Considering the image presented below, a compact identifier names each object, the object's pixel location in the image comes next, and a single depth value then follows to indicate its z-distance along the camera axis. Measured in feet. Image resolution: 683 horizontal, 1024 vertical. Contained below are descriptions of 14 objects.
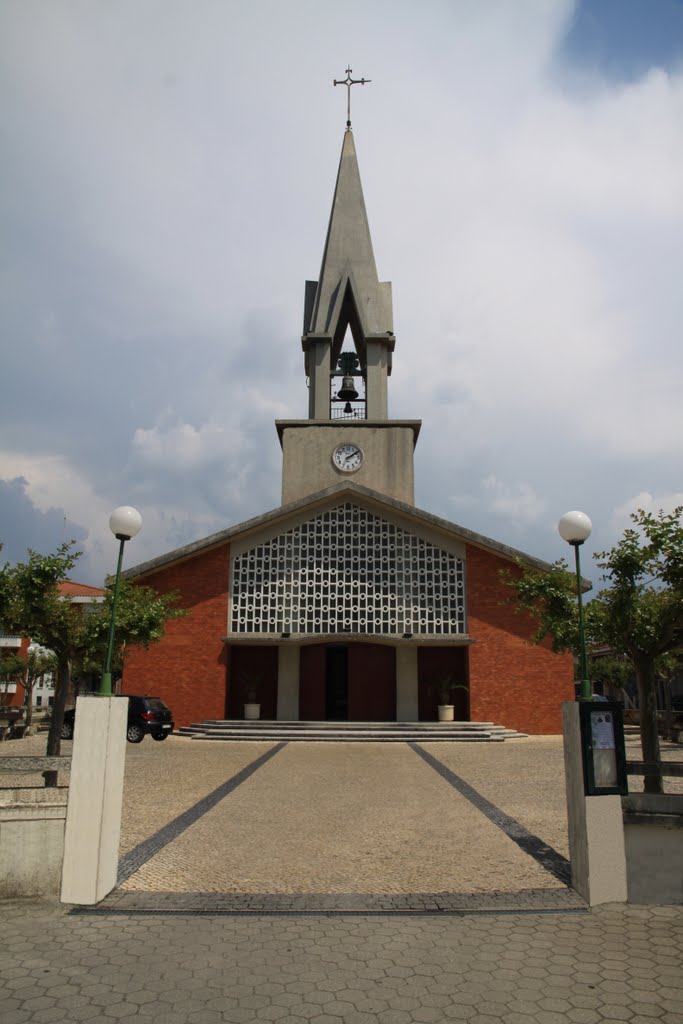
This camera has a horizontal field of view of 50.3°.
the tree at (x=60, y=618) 39.37
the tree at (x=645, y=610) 28.84
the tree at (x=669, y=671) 57.72
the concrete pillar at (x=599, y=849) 18.31
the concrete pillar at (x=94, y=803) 18.16
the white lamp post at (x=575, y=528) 23.08
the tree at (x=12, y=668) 116.06
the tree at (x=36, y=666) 100.58
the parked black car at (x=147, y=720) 63.62
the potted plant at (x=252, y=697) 74.02
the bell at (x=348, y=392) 92.58
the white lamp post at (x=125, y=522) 24.35
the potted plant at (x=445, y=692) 73.72
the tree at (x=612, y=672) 111.55
